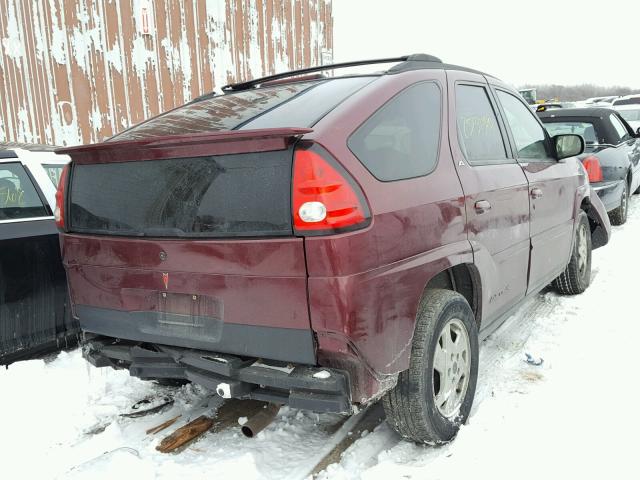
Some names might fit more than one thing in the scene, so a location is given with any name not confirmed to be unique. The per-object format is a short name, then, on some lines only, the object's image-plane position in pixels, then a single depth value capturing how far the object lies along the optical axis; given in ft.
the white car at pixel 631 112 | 48.29
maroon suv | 6.59
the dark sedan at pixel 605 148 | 23.31
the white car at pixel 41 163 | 12.15
